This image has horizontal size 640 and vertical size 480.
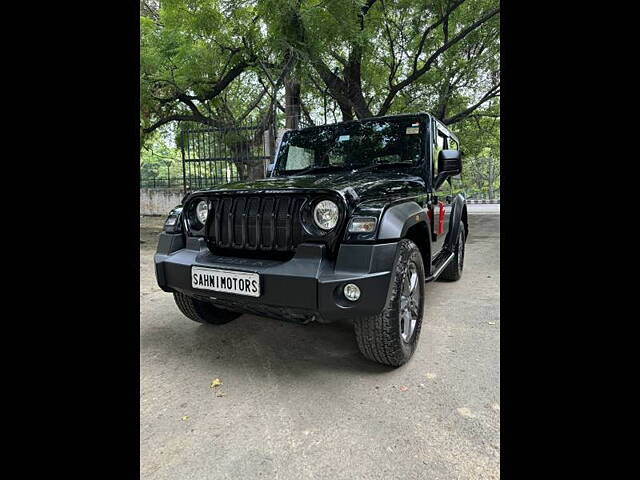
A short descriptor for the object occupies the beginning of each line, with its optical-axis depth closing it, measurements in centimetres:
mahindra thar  202
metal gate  763
